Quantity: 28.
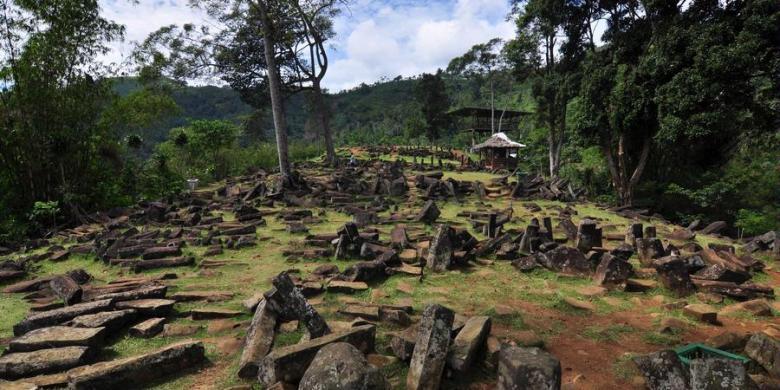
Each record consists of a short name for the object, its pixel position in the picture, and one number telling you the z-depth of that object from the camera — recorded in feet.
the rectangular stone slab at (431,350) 8.98
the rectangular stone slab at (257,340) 10.09
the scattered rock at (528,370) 6.77
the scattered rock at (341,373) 7.22
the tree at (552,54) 59.47
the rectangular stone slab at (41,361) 10.22
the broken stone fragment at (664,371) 8.44
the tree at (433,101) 127.13
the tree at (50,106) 35.19
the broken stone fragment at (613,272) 17.25
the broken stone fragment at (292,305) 11.46
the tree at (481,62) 137.69
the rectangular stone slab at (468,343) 9.64
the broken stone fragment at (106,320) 12.50
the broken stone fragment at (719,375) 6.81
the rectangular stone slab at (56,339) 11.21
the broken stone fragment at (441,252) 19.52
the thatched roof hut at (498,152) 87.30
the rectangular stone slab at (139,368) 9.46
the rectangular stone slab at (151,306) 14.08
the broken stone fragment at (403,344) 10.26
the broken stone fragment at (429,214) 31.14
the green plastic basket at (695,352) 9.84
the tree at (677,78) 35.32
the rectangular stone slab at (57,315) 12.94
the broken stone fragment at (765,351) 9.81
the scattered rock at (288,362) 9.04
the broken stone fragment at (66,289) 15.37
